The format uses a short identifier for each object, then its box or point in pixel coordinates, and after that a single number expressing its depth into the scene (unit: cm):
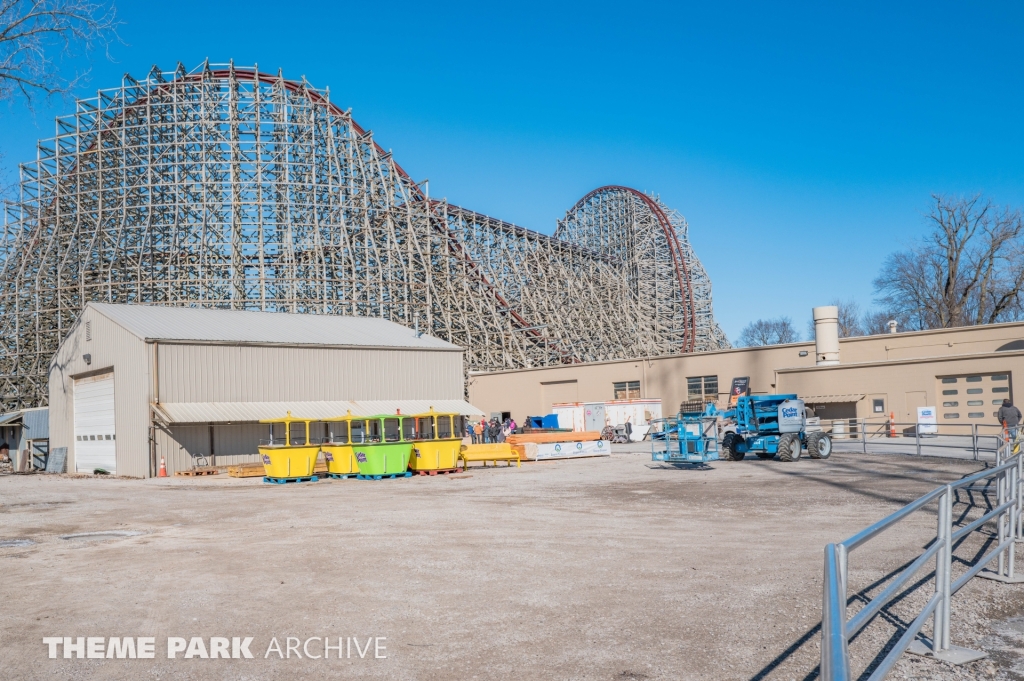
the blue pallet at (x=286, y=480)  1981
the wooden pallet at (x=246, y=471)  2272
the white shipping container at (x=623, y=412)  3319
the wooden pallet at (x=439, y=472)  2065
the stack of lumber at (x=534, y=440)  2516
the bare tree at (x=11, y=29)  1402
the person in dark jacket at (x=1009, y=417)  1939
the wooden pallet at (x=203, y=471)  2358
